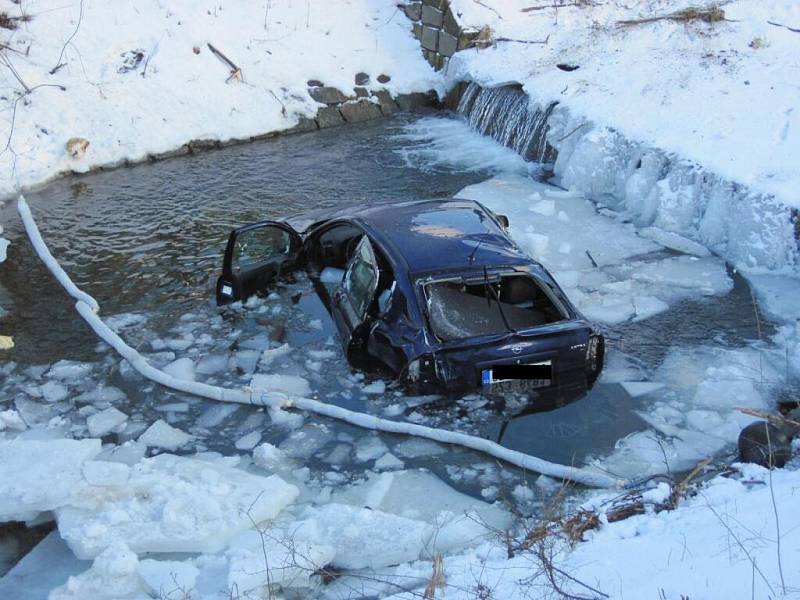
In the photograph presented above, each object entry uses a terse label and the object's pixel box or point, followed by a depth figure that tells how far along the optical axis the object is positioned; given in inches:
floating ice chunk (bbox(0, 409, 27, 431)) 253.1
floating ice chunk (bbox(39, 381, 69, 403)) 271.4
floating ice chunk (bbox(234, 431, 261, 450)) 246.4
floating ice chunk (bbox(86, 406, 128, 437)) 253.3
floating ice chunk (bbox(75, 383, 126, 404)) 270.6
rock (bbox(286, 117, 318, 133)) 591.8
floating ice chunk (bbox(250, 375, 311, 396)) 271.9
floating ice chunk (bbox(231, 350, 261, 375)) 288.4
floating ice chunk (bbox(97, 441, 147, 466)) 238.7
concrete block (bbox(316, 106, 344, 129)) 601.6
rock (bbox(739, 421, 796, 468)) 212.1
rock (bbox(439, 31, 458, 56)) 642.8
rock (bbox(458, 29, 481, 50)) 627.5
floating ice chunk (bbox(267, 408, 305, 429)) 255.8
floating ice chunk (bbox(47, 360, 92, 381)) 284.8
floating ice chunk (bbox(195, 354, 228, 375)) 287.4
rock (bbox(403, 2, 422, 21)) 680.4
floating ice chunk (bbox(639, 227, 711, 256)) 383.9
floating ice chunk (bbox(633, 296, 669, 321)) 323.9
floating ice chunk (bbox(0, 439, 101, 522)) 207.8
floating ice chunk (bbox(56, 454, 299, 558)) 196.1
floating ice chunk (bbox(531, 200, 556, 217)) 428.1
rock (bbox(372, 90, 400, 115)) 626.2
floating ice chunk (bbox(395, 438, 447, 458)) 241.0
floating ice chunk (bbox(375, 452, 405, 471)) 235.8
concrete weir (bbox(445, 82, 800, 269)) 360.5
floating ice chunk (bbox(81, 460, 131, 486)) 213.9
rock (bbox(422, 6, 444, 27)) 660.6
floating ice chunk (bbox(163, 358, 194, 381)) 283.7
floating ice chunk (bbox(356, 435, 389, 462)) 240.8
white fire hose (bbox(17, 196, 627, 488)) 222.7
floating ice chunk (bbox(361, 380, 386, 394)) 267.6
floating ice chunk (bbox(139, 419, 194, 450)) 246.8
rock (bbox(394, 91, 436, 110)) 635.5
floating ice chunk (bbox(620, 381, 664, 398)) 268.4
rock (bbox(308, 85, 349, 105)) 610.2
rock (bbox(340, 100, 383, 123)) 612.4
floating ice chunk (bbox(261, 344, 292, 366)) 291.4
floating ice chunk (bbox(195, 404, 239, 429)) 258.1
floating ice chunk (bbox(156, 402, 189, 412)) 265.1
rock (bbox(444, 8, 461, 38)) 638.3
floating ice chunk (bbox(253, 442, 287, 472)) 236.2
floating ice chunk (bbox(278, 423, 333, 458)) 243.1
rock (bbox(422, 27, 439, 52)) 659.4
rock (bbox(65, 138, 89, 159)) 502.9
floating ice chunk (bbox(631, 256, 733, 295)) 350.3
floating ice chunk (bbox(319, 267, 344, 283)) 314.8
